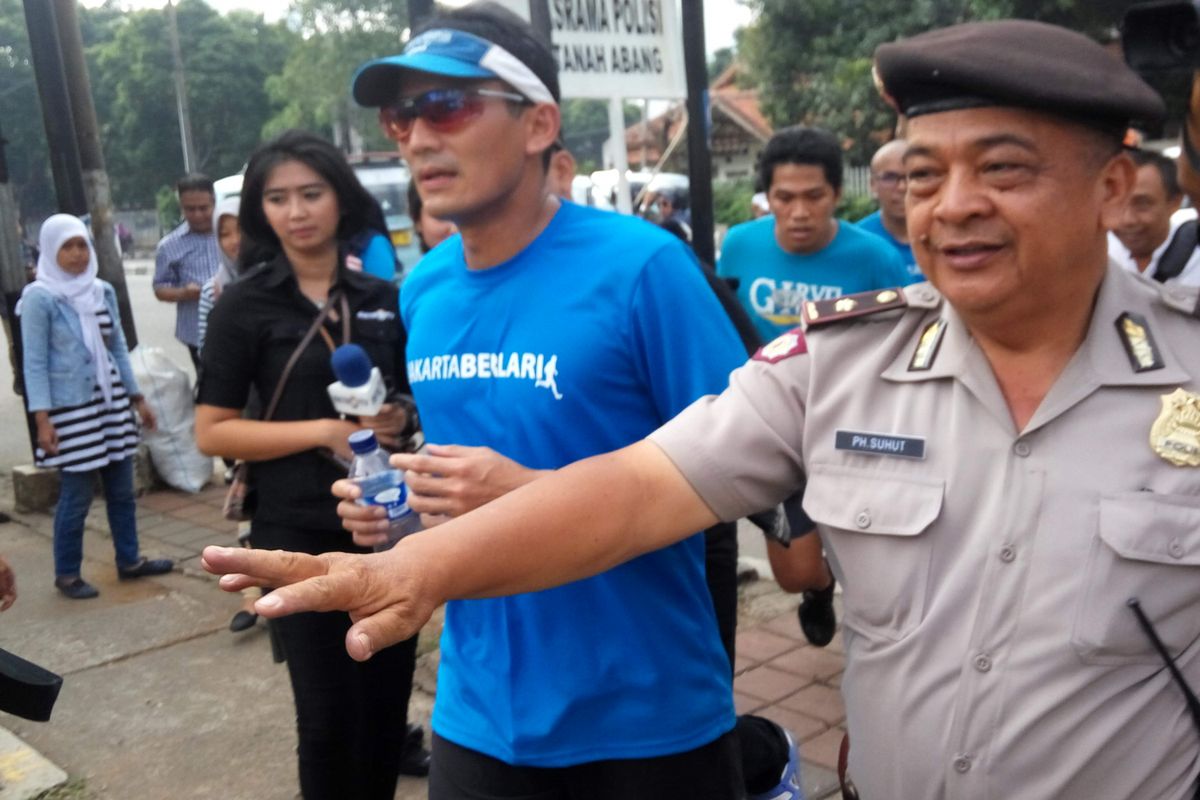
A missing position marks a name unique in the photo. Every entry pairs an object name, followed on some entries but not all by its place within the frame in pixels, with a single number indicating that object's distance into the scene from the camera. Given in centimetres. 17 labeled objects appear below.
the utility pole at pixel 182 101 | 3851
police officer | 138
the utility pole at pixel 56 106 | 768
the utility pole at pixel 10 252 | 757
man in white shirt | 475
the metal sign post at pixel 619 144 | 469
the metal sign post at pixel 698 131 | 511
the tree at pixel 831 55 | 2253
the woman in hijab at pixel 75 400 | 571
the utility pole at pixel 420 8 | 432
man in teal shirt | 457
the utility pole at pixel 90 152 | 801
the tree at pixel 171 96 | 5662
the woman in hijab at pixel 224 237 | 566
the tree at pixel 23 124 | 4347
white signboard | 439
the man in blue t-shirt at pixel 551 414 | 205
